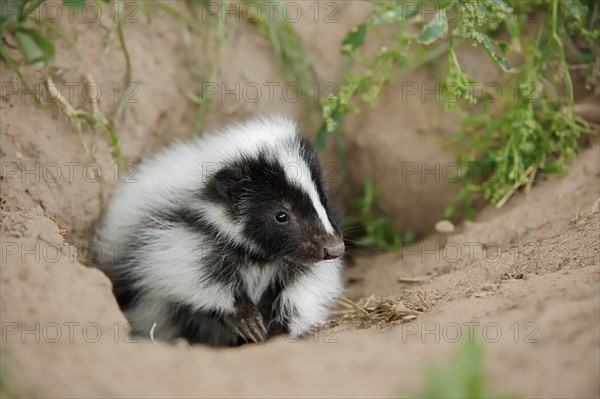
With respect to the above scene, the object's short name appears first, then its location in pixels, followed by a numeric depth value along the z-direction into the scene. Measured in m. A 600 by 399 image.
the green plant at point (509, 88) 10.95
